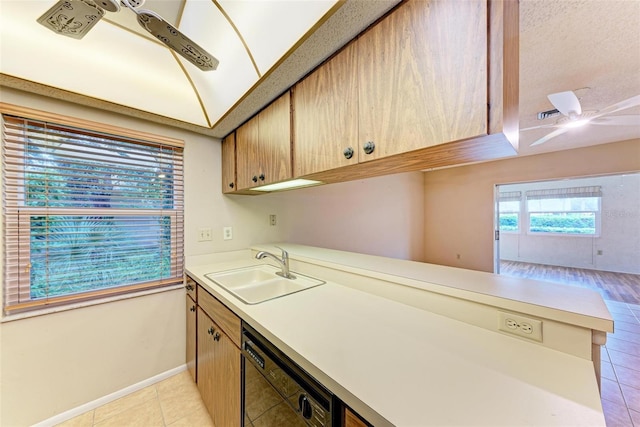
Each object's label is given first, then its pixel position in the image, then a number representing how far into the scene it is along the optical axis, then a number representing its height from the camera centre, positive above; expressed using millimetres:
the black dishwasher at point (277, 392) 668 -600
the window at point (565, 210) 5566 -27
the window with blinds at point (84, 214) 1336 -1
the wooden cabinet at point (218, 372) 1154 -900
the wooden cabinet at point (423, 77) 653 +424
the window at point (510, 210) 6648 -13
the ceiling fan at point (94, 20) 776 +678
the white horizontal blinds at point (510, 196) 6560 +387
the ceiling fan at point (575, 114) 1843 +867
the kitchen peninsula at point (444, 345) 538 -444
